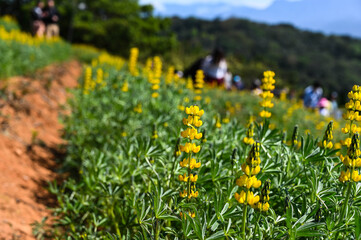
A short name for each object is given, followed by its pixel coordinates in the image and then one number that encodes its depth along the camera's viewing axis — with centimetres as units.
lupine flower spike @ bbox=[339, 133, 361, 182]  147
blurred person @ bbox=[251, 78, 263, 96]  1588
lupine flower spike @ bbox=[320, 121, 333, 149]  189
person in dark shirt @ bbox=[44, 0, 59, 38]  1374
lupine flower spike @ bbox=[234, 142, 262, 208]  139
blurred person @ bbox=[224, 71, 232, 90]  1175
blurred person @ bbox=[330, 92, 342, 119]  1305
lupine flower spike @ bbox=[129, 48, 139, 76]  577
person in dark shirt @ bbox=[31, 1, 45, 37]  1358
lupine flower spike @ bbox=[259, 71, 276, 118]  261
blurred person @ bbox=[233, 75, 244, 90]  1990
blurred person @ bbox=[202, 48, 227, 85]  1050
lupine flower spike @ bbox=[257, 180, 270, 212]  143
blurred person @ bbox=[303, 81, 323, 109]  1187
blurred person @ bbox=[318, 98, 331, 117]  1222
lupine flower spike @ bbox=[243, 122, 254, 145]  215
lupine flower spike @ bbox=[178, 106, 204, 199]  167
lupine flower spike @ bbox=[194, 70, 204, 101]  397
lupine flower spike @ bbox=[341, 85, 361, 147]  173
